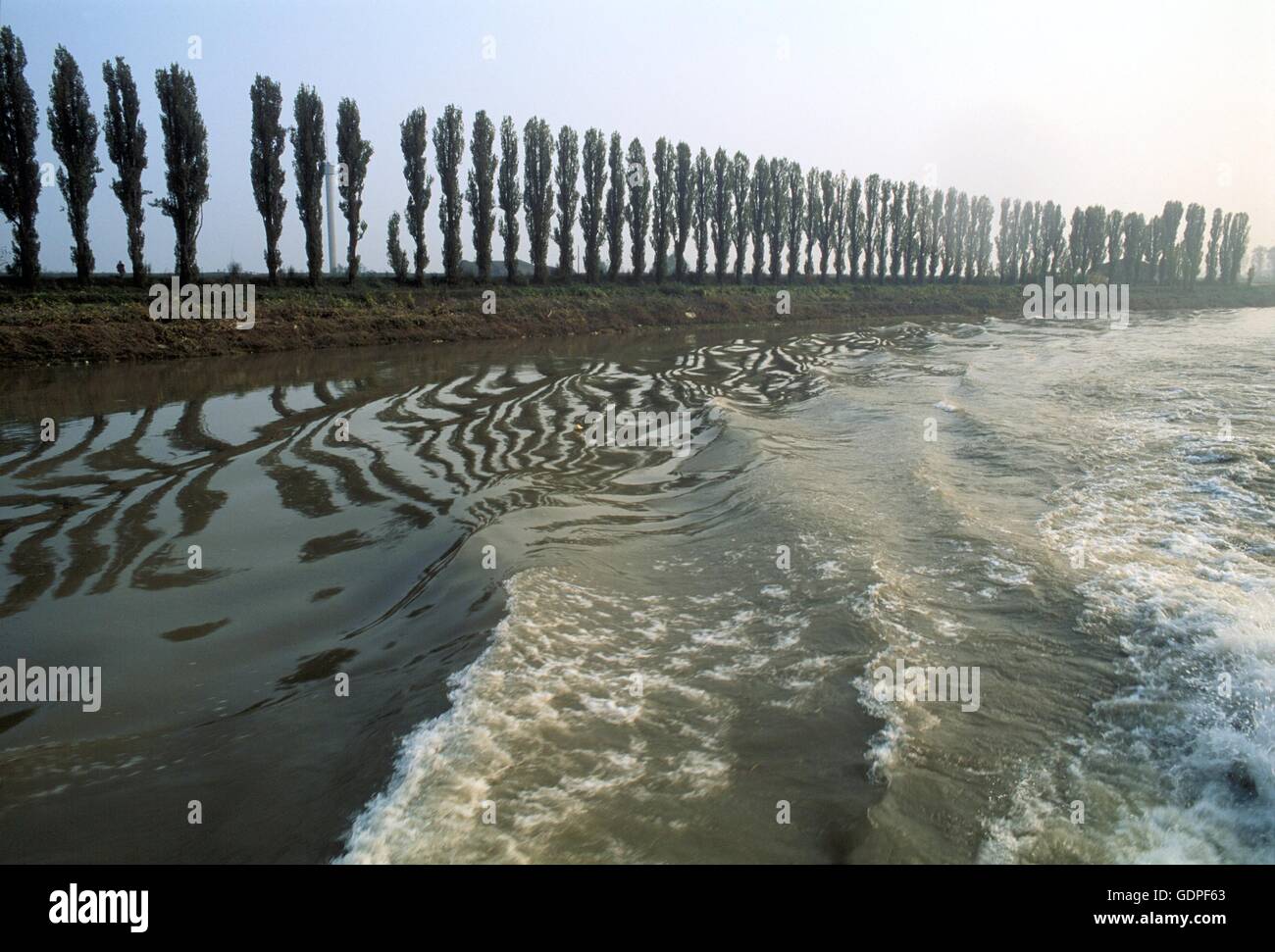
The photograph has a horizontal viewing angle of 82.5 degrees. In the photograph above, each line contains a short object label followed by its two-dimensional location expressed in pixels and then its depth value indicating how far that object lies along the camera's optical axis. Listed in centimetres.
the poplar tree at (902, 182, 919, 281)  8119
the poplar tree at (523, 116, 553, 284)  5006
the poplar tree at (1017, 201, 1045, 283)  9538
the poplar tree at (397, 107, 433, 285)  4356
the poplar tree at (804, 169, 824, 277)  7106
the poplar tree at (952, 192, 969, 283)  9025
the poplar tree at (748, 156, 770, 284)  6538
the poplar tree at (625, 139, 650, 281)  5569
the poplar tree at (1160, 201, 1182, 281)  9781
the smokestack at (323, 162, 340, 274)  3988
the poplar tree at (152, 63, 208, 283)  3328
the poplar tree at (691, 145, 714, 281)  6062
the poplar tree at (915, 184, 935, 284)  8256
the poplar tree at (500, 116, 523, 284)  4875
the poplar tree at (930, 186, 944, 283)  8494
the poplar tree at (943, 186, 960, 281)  8781
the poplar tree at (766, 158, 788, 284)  6638
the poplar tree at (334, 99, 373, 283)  4016
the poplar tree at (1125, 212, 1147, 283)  9512
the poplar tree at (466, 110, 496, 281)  4691
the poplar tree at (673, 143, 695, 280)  5825
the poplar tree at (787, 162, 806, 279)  6881
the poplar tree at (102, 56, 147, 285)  3256
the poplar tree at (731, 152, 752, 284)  6334
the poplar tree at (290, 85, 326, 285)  3838
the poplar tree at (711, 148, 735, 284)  6150
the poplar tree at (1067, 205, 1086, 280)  9431
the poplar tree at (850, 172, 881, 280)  7781
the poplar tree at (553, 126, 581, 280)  5200
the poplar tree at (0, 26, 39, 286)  2880
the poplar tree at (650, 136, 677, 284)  5716
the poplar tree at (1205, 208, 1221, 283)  10469
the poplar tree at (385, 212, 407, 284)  4209
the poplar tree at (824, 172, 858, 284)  7431
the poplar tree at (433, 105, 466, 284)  4581
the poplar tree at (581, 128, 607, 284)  5309
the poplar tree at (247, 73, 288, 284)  3672
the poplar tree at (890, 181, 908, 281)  8000
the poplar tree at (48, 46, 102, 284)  3055
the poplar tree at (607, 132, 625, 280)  5444
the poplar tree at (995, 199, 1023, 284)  9525
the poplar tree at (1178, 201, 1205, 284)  10056
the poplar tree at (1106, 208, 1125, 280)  9406
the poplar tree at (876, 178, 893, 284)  7950
